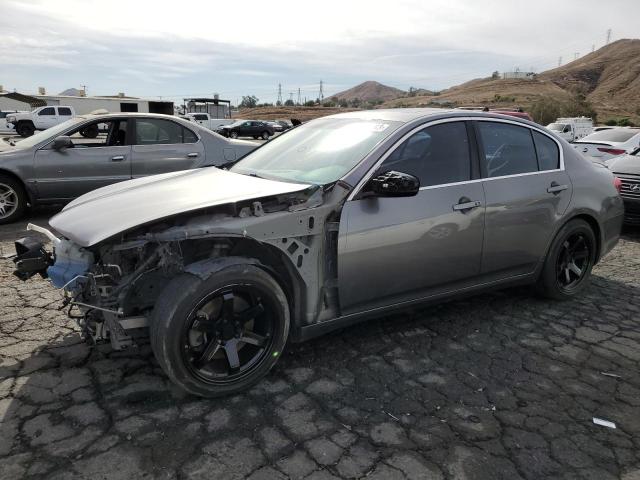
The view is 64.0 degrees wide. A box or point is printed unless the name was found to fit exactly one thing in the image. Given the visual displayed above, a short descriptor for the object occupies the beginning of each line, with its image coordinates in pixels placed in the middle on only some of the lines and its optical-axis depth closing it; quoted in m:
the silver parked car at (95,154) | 7.12
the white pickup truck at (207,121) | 40.19
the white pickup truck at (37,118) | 33.50
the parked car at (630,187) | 7.21
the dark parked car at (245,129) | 39.88
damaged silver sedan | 2.83
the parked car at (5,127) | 34.99
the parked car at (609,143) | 11.74
